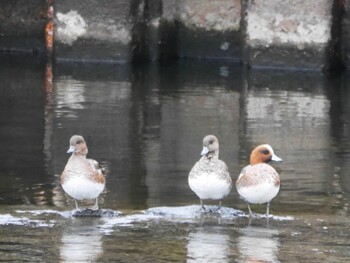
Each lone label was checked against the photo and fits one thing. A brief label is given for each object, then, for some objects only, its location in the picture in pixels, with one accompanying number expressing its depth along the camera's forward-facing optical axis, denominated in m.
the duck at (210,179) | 18.45
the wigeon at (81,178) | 18.52
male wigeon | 18.44
